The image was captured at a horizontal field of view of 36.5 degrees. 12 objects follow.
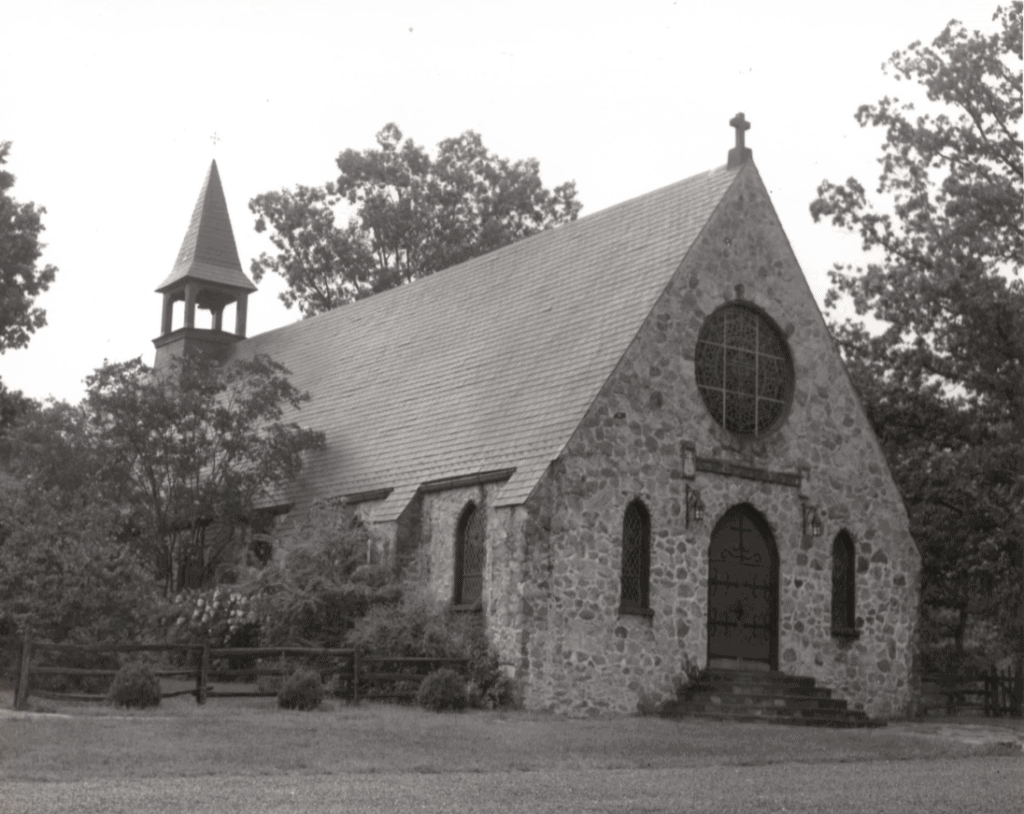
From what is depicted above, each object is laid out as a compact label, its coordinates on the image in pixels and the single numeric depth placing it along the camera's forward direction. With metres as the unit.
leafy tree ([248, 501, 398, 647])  26.83
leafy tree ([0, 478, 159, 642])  25.03
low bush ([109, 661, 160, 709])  21.16
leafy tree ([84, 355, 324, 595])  32.09
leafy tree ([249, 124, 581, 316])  53.19
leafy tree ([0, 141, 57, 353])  28.66
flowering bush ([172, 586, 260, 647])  28.09
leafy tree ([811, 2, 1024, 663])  30.62
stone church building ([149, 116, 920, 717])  24.94
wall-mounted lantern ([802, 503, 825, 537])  27.69
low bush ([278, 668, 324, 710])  21.75
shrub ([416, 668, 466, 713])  23.19
